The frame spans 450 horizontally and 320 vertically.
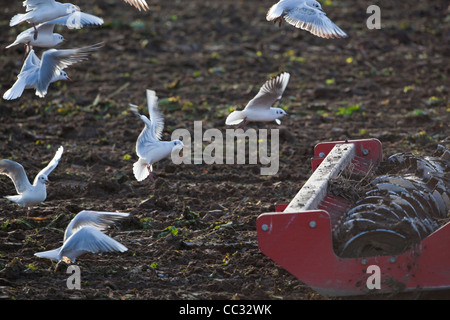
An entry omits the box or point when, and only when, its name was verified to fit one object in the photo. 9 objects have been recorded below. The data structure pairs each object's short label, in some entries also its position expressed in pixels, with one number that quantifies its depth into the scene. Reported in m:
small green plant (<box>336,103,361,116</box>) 20.05
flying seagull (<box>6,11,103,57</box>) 13.87
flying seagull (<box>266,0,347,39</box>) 13.86
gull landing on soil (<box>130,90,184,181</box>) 12.55
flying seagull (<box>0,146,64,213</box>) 12.14
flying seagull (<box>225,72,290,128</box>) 13.43
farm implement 9.05
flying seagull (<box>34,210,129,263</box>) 10.06
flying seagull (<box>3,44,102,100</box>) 12.96
